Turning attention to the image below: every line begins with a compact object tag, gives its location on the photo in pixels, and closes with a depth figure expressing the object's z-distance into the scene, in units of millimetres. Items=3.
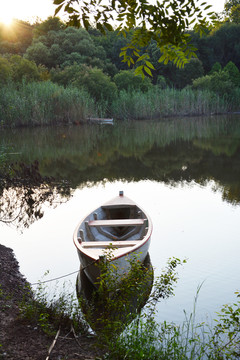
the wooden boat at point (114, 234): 5453
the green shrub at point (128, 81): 47406
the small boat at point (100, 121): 34812
